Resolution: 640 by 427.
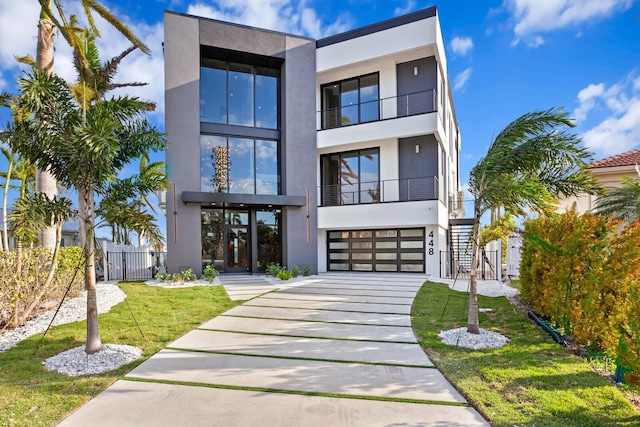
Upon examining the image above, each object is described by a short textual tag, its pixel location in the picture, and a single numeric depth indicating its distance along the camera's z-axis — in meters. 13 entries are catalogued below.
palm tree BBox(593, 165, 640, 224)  10.16
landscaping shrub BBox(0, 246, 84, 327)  6.14
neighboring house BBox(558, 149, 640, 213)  13.43
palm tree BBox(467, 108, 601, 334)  5.78
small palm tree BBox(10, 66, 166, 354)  4.60
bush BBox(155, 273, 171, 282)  12.90
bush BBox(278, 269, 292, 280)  13.30
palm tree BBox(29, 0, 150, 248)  8.86
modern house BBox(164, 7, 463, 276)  14.01
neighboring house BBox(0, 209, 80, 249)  19.91
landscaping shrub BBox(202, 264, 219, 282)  13.32
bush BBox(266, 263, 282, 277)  14.30
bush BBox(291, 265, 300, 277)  14.22
